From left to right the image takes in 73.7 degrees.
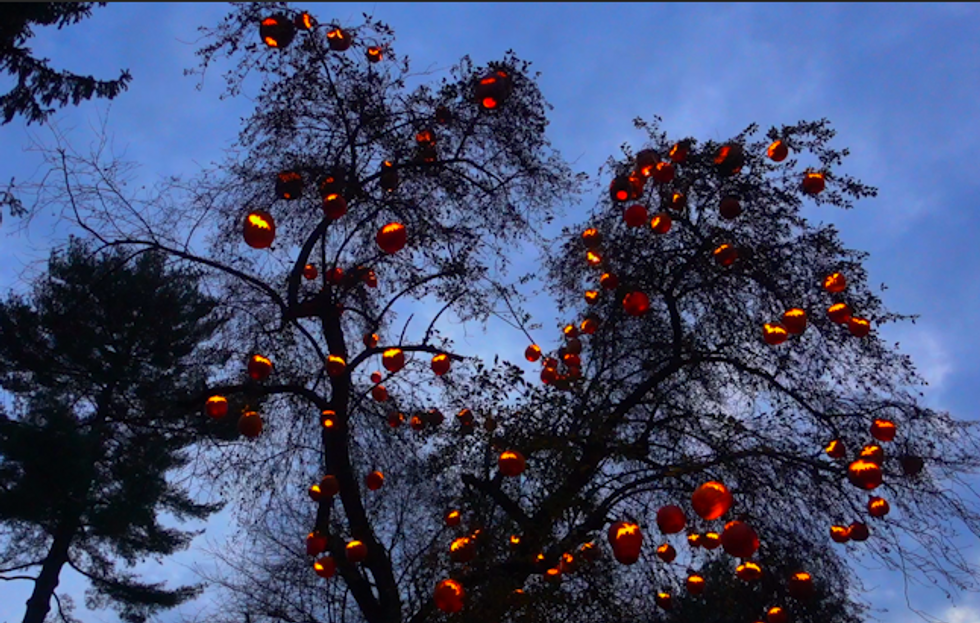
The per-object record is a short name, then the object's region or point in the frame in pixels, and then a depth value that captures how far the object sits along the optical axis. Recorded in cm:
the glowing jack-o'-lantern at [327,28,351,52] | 677
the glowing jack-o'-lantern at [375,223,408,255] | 585
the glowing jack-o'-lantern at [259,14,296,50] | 609
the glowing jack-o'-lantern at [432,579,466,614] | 511
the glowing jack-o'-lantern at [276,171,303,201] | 680
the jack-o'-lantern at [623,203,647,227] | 638
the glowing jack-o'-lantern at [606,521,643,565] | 485
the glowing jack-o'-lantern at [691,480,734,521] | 471
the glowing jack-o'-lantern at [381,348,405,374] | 705
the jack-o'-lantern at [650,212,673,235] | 637
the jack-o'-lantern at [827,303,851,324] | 609
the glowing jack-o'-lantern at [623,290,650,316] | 645
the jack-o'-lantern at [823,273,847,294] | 624
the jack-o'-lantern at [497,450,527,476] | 581
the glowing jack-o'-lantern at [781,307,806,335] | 596
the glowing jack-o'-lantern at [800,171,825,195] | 675
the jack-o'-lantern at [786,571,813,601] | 610
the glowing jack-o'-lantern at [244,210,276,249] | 546
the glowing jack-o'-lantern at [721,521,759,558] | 475
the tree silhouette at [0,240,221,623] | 979
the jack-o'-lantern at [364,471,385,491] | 729
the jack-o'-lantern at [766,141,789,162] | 666
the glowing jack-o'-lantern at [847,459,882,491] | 536
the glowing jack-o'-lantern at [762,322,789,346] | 627
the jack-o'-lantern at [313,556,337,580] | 675
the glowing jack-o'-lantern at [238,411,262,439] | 614
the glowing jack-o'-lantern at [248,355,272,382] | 648
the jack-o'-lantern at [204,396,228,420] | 610
